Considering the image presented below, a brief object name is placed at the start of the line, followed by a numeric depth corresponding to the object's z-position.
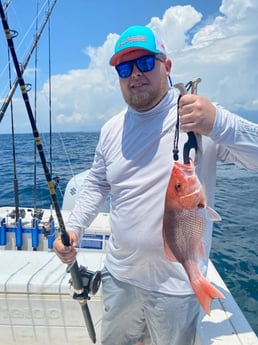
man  1.70
